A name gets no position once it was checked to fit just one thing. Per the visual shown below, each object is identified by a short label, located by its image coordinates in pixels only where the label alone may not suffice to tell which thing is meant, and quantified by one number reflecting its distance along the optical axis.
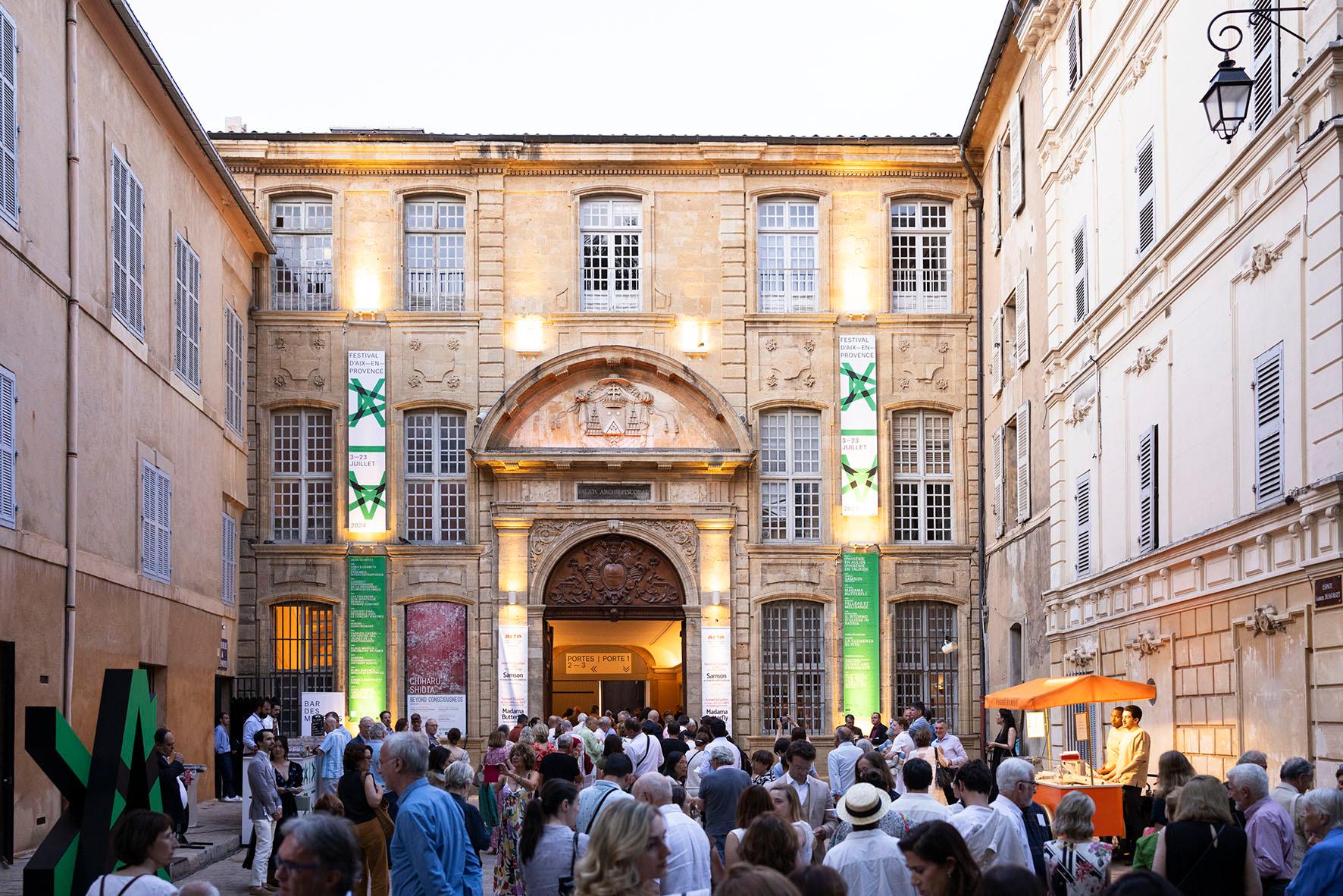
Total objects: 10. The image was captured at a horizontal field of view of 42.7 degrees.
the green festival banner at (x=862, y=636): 30.22
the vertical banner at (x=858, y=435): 30.50
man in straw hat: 7.95
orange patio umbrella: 17.41
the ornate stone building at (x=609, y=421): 29.97
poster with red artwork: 29.78
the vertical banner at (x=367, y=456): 30.08
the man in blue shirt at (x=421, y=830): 8.12
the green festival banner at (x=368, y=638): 29.72
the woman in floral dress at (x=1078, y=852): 8.86
